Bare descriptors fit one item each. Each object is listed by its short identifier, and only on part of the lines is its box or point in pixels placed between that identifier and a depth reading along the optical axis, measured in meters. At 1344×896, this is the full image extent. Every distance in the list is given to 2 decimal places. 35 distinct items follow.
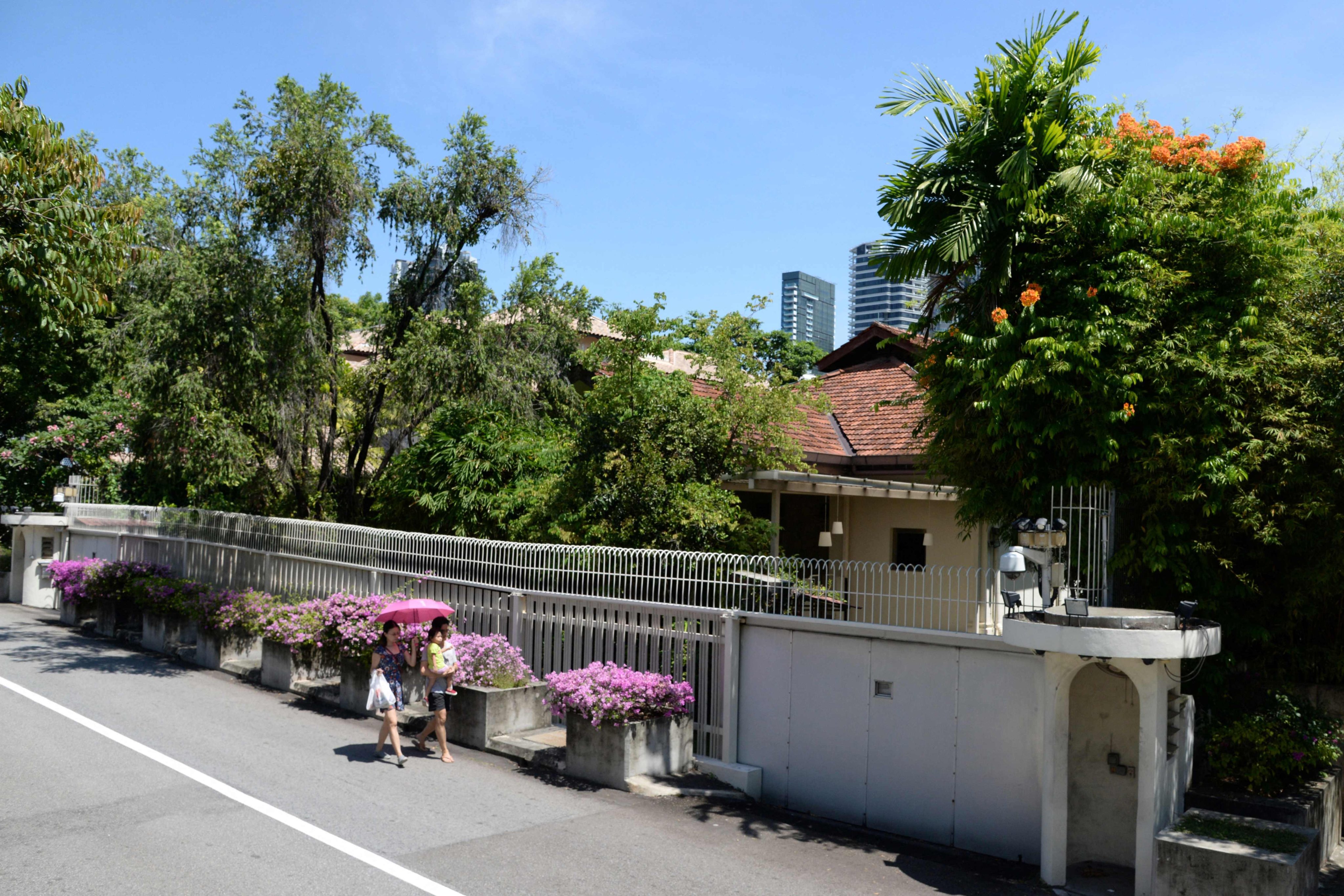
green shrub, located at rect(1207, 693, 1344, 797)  8.63
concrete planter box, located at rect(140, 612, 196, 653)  16.38
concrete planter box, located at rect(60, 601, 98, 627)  19.67
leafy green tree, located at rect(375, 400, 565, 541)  14.54
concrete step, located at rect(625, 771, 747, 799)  9.18
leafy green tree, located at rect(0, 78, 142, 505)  9.50
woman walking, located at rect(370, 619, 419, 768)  9.84
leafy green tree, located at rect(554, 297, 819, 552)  12.45
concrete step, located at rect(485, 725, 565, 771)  10.01
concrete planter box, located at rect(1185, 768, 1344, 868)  8.09
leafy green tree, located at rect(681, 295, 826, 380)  14.07
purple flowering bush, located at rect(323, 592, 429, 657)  12.26
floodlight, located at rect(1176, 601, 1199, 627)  7.43
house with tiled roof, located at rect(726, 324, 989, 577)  14.73
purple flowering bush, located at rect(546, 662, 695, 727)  9.42
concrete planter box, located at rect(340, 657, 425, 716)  12.30
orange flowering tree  8.59
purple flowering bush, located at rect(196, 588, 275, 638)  14.90
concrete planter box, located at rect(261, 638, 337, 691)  13.58
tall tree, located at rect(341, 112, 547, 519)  18.11
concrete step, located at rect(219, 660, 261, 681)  14.41
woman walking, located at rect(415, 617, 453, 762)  10.16
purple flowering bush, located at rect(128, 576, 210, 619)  16.22
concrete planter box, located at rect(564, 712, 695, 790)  9.30
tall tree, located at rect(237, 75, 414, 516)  16.64
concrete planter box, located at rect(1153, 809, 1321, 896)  6.59
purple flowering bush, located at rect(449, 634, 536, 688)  11.13
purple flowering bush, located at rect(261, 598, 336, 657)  13.17
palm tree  9.55
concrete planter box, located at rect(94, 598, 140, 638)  18.17
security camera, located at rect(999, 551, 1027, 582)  7.50
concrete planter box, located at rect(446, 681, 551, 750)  10.77
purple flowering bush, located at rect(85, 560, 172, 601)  18.06
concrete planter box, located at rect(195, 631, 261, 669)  15.23
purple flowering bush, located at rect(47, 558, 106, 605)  19.30
